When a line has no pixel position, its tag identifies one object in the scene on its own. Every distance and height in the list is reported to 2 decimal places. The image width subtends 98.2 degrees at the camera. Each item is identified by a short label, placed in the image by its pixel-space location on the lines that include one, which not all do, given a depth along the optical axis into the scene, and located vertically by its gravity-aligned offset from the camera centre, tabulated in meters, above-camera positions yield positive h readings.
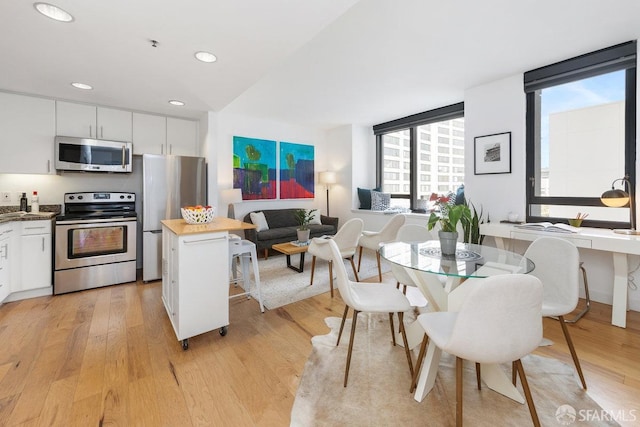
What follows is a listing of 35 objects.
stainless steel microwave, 3.36 +0.71
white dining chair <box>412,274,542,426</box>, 1.17 -0.49
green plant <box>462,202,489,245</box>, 3.39 -0.26
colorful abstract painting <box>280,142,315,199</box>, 5.61 +0.84
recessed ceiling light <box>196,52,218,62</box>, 2.31 +1.31
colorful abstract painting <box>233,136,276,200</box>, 5.05 +0.82
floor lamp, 5.81 +0.71
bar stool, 2.68 -0.40
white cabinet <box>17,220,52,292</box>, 2.99 -0.49
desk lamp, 2.47 +0.11
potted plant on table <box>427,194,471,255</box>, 1.91 -0.08
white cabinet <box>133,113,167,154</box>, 3.85 +1.10
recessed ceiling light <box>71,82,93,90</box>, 2.97 +1.36
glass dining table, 1.61 -0.36
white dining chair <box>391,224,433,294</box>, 2.82 -0.24
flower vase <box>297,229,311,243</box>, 3.93 -0.35
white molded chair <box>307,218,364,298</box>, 3.23 -0.37
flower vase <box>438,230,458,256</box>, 1.97 -0.22
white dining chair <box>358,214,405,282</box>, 3.60 -0.30
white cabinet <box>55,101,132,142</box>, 3.43 +1.16
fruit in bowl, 2.38 -0.03
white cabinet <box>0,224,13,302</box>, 2.75 -0.49
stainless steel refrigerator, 3.62 +0.22
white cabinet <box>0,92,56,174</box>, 3.15 +0.91
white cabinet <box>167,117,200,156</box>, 4.11 +1.12
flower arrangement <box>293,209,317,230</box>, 4.09 -0.09
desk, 2.30 -0.31
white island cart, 2.07 -0.52
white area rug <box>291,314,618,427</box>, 1.44 -1.07
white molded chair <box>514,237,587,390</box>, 1.73 -0.44
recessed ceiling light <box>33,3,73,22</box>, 1.74 +1.29
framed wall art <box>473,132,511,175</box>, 3.42 +0.73
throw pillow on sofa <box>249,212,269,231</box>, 4.81 -0.16
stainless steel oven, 3.16 -0.38
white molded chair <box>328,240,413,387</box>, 1.70 -0.58
